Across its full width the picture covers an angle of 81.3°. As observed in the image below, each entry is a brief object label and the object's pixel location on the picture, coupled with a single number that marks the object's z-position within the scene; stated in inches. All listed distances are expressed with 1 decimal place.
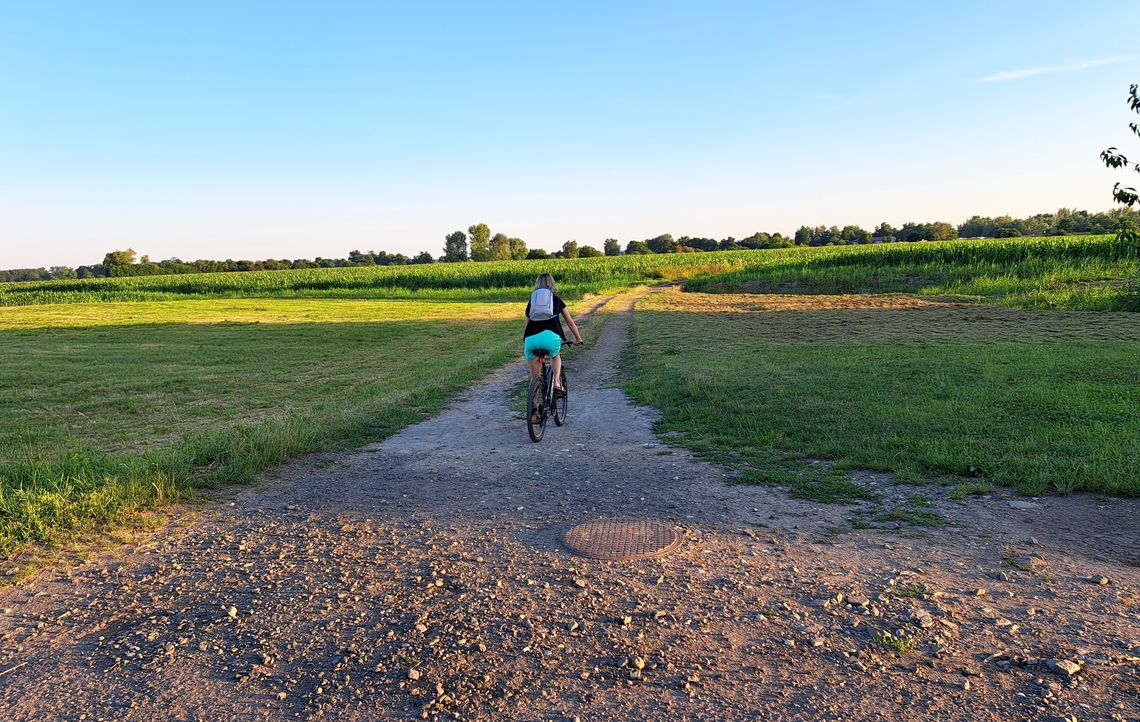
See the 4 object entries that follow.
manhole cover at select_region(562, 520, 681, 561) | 159.8
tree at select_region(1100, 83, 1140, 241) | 270.2
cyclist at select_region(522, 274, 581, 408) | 290.0
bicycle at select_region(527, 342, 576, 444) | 280.1
